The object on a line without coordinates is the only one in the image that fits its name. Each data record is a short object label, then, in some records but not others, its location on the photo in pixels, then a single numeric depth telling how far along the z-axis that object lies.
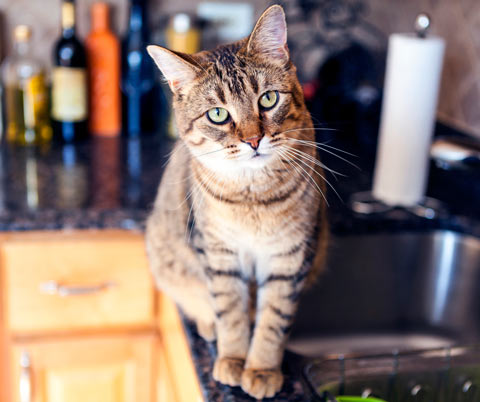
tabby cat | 0.76
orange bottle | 1.73
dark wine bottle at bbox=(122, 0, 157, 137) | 1.73
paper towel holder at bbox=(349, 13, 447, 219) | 1.31
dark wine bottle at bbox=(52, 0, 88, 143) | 1.61
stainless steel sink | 1.23
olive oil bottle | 1.63
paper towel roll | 1.26
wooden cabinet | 1.24
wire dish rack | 0.81
